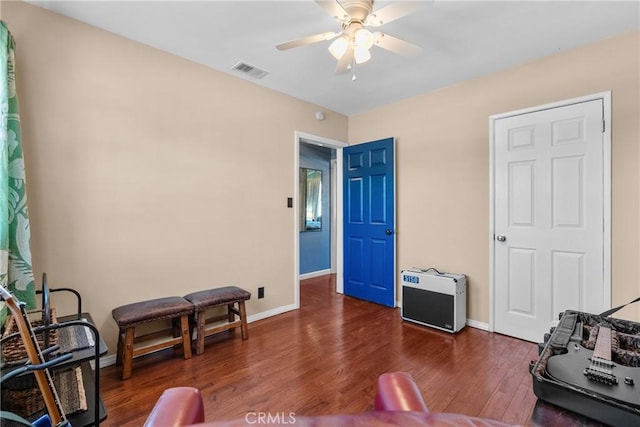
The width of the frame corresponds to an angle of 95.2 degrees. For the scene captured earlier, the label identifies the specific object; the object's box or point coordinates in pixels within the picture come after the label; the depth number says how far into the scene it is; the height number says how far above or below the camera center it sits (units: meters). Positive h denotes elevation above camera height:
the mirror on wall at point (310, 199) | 5.25 +0.22
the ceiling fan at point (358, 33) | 1.61 +1.09
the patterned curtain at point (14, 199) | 1.69 +0.08
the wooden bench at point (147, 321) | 2.08 -0.87
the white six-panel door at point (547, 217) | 2.36 -0.06
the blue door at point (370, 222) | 3.67 -0.14
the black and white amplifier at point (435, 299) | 2.88 -0.91
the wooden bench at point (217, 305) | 2.44 -0.81
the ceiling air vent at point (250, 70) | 2.79 +1.40
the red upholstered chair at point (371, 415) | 0.52 -0.54
